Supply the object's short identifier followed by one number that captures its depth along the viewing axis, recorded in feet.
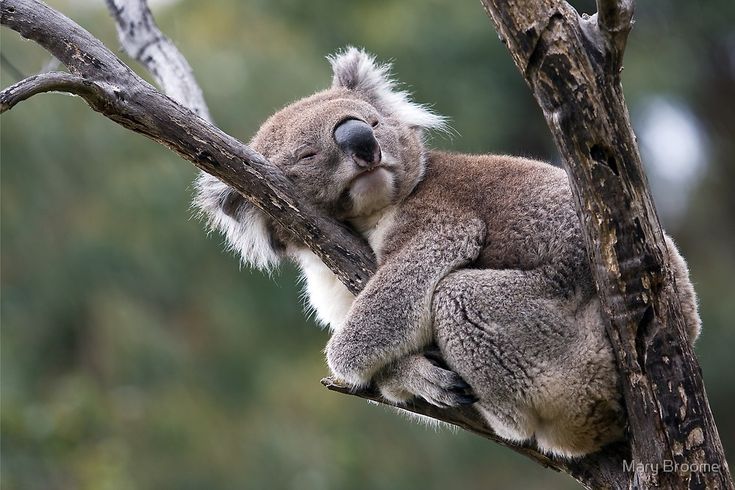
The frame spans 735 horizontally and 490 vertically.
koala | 24.77
